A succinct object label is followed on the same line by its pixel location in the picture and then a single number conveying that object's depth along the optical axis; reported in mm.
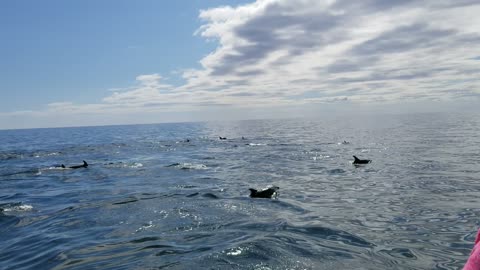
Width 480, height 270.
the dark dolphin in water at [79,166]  34891
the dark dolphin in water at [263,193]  18703
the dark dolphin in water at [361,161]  30641
